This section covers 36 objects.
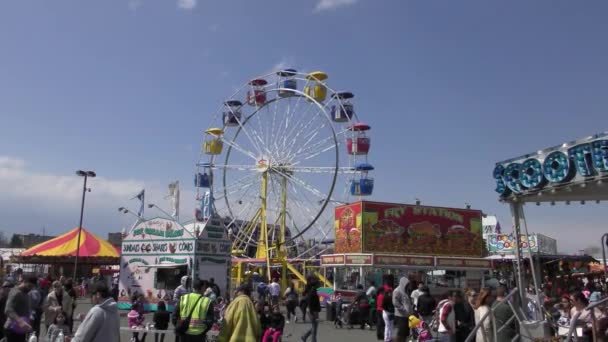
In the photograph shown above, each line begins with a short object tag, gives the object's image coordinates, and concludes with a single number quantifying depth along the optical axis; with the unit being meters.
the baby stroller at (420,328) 10.22
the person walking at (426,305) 9.67
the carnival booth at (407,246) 25.45
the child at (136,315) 10.98
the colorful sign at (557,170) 9.25
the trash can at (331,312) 19.97
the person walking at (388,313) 11.18
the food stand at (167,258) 19.50
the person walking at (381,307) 11.10
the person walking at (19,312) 7.23
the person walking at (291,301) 18.27
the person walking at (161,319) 10.73
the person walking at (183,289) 14.01
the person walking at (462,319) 8.98
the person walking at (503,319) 7.55
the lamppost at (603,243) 9.94
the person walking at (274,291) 19.51
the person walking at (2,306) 7.94
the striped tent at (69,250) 31.14
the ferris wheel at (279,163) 31.36
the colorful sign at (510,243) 29.95
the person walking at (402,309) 9.38
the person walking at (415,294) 12.58
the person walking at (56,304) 10.19
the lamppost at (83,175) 29.63
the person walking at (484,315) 7.61
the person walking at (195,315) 6.96
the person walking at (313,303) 11.89
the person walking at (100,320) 5.22
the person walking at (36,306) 8.79
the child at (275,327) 9.36
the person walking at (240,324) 6.19
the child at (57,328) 7.39
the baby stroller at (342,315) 17.64
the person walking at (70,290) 11.53
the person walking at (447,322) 8.81
